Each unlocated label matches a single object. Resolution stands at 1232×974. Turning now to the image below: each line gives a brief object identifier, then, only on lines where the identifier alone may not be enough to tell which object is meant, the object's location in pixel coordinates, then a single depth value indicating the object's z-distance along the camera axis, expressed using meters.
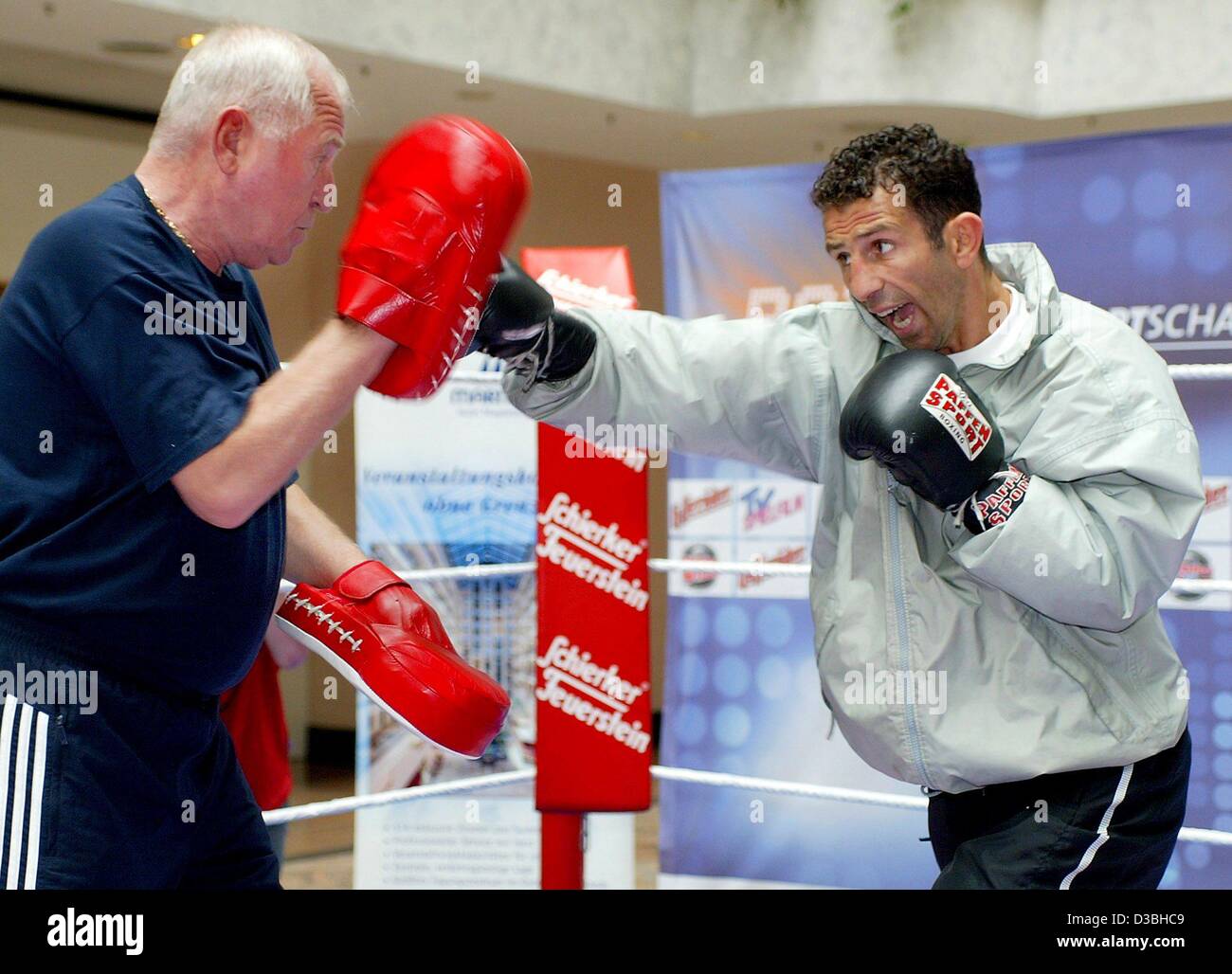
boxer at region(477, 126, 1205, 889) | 1.48
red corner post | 2.29
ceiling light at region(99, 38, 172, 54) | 4.05
